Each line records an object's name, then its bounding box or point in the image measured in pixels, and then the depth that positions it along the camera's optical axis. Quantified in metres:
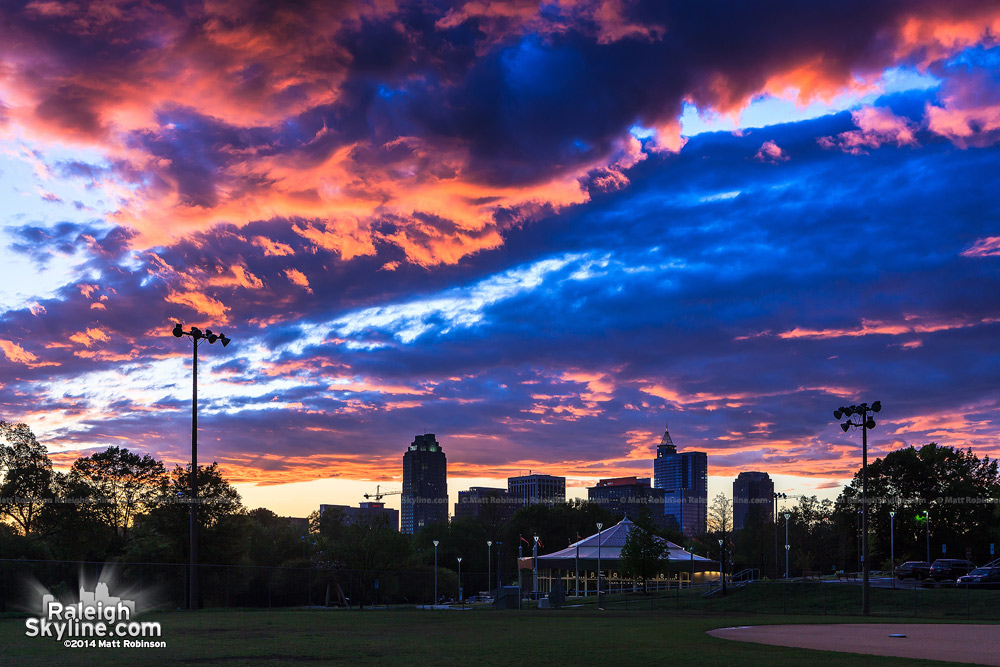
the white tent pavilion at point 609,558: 85.38
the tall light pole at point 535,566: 83.31
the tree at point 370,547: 94.38
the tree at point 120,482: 71.88
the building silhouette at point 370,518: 99.34
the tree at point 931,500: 106.94
